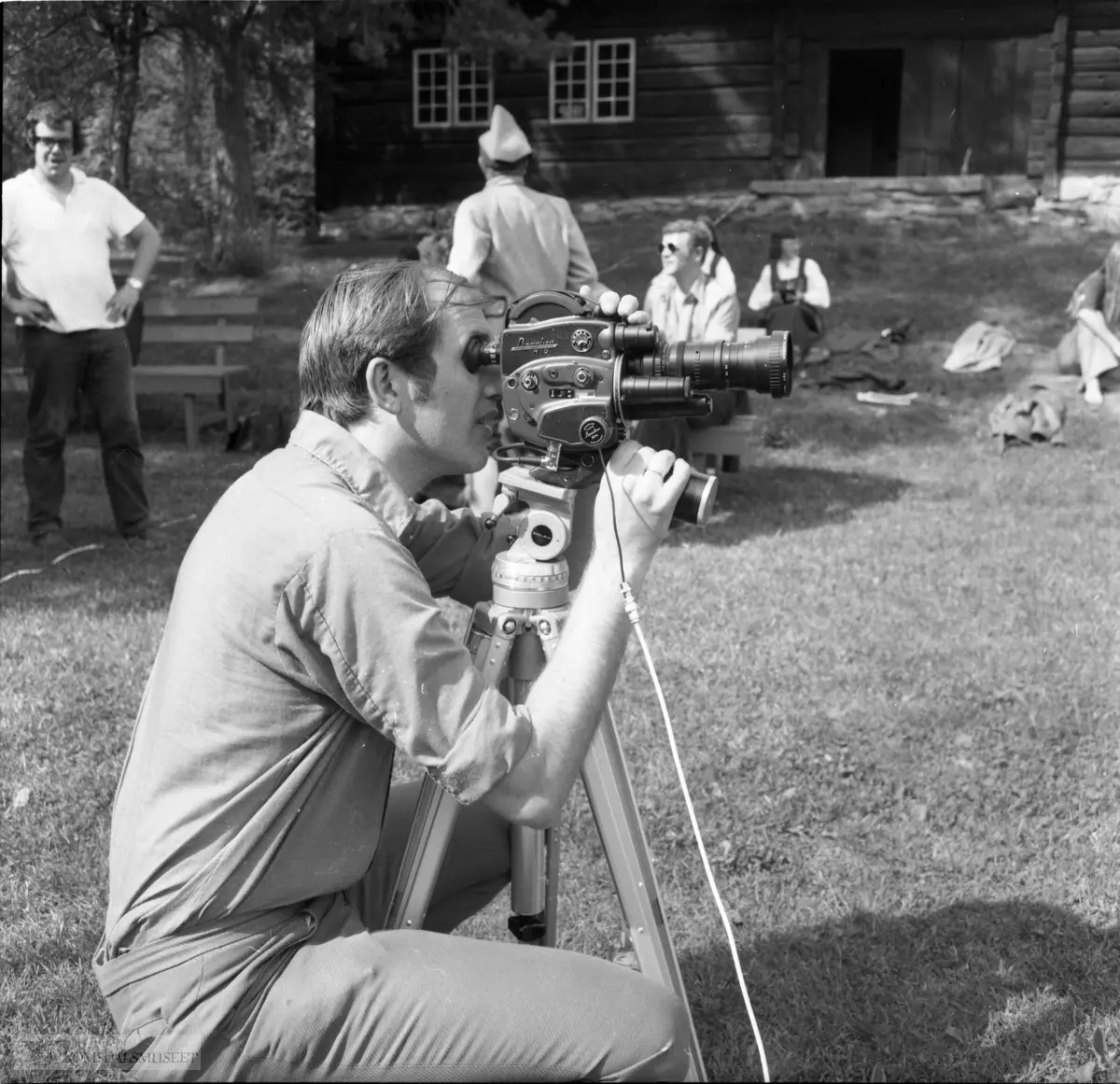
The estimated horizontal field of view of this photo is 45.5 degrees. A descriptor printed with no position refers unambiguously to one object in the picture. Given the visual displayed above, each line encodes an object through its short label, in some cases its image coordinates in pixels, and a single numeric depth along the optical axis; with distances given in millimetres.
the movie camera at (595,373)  2137
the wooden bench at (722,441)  7816
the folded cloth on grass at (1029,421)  9570
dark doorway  23688
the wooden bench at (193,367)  10766
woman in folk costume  11602
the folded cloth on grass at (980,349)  12102
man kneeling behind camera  1893
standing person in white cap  6316
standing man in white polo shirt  6785
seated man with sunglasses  7887
